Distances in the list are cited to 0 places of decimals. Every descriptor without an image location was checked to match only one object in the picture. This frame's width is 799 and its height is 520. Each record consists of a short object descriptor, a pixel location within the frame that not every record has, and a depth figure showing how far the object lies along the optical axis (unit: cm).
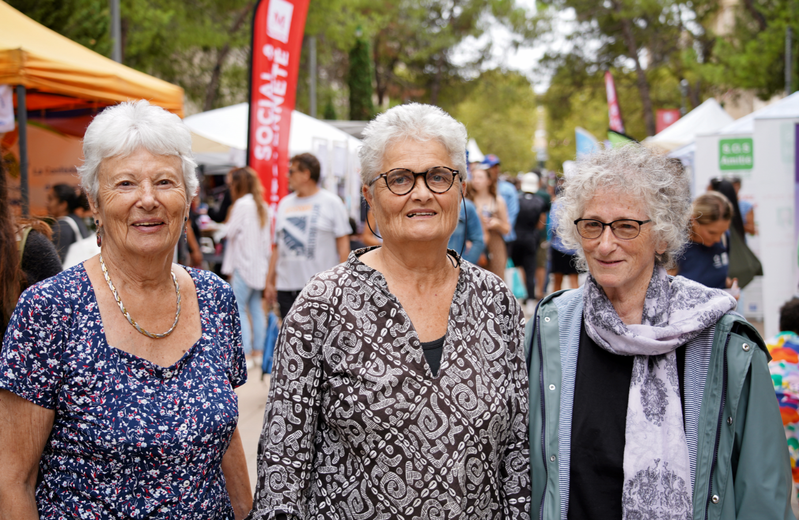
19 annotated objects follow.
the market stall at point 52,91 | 507
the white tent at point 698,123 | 1539
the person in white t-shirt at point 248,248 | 737
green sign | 934
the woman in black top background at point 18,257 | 226
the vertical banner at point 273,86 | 747
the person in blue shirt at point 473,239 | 652
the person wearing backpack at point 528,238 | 1049
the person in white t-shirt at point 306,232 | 605
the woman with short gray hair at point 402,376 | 184
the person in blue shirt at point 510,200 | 976
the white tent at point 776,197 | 679
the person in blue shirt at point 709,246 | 496
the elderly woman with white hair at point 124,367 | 174
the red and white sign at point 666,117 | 2447
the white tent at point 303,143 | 1119
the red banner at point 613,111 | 1762
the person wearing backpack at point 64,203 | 593
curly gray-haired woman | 197
